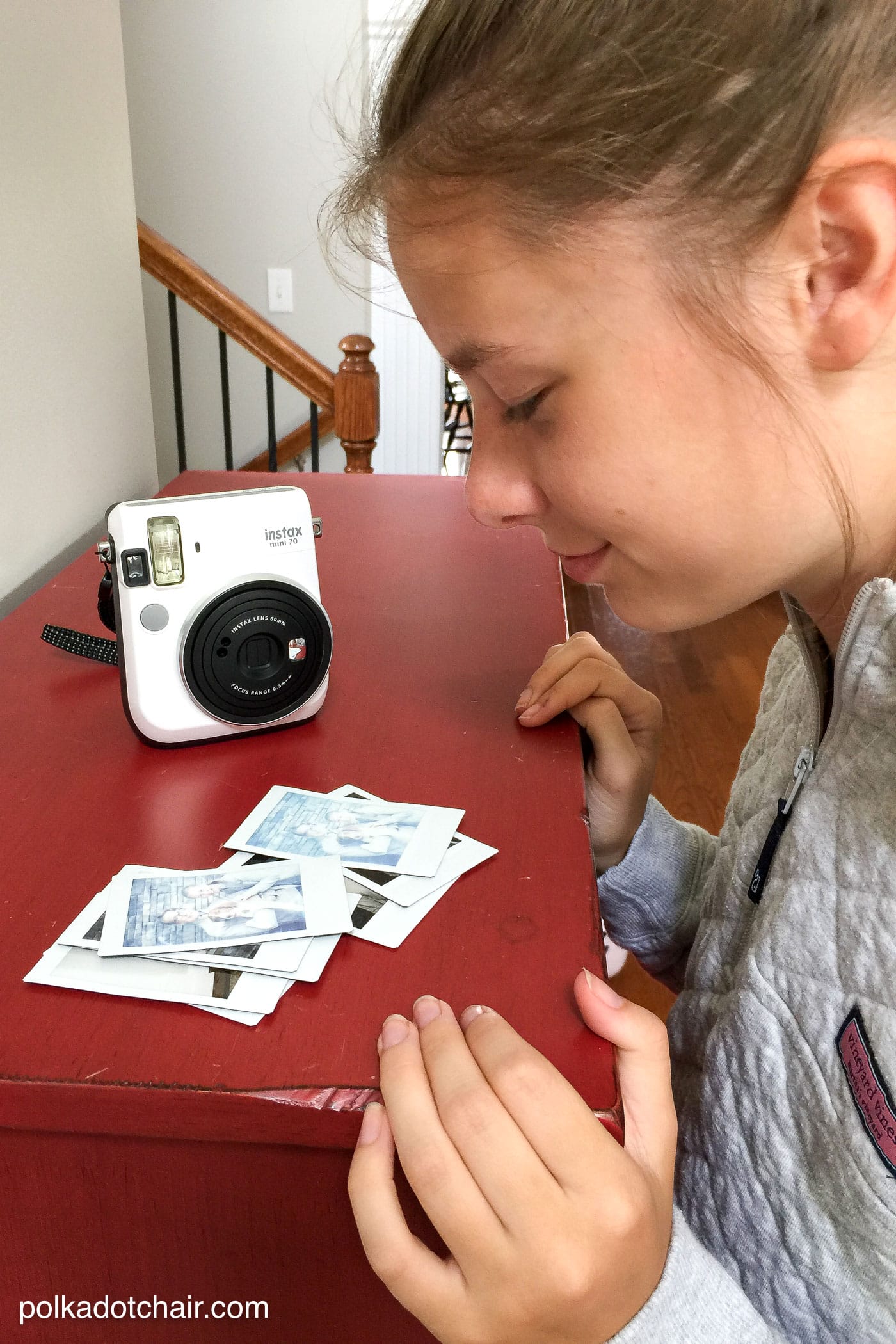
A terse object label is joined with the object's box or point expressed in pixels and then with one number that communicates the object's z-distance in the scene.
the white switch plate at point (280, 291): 3.49
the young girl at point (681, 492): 0.47
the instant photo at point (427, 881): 0.65
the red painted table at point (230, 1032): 0.52
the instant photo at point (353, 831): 0.68
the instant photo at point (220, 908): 0.59
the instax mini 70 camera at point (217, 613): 0.80
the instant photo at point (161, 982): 0.56
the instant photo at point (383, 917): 0.61
